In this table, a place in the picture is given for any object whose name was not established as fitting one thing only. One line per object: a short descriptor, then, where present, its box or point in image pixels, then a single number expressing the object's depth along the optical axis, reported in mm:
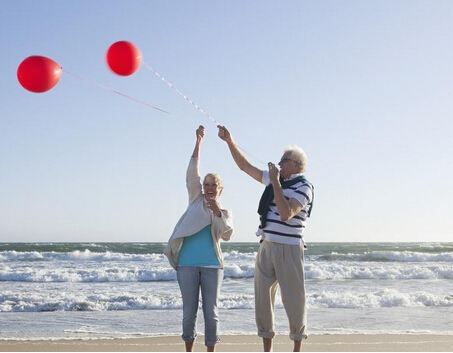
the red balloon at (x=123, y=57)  4270
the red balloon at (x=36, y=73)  4188
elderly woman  3846
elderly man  3775
